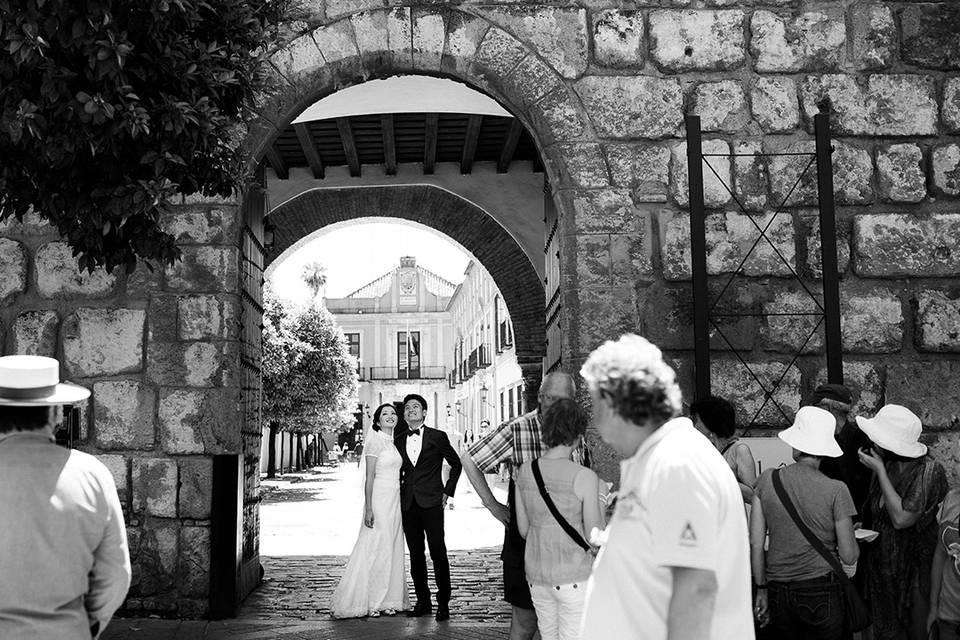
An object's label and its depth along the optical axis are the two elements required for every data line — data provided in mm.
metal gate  5434
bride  6727
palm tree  60969
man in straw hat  2607
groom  6938
